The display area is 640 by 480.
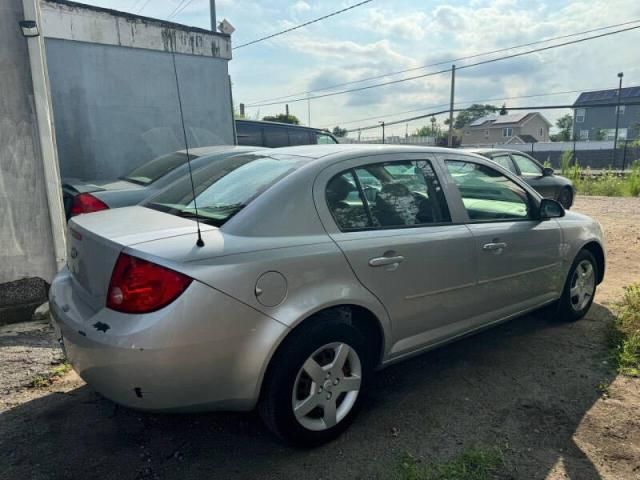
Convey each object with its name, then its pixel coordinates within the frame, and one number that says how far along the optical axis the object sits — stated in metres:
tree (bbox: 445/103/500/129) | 80.96
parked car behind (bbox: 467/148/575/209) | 9.80
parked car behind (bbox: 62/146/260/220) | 4.86
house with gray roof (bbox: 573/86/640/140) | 55.53
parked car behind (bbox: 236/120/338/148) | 10.71
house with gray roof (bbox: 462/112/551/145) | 61.03
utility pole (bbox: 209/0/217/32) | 16.53
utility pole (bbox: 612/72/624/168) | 33.94
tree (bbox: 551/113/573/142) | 70.38
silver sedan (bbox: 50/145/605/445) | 2.17
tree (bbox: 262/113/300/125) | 33.13
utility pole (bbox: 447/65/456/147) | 32.81
